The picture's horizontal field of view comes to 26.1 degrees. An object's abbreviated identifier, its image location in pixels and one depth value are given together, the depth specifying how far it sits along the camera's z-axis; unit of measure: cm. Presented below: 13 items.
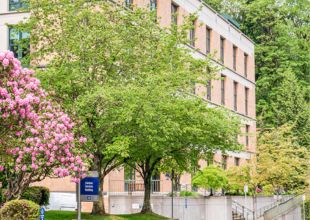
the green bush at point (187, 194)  4560
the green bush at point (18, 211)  2331
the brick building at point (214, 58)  4200
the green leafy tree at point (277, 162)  5175
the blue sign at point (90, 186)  2548
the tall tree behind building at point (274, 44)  8256
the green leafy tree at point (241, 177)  5112
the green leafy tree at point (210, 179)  4303
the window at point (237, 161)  6769
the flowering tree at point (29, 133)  1950
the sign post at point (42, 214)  2247
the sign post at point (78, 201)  2339
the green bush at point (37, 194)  3138
